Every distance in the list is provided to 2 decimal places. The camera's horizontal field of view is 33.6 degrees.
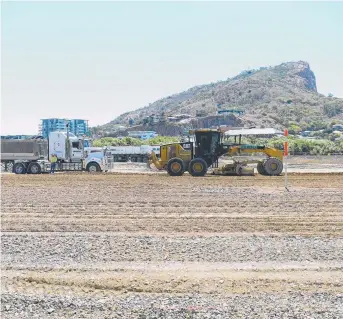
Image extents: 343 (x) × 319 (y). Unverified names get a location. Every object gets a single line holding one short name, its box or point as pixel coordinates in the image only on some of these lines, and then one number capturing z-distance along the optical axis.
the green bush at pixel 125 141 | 79.94
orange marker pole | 22.23
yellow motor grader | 30.23
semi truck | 36.94
